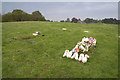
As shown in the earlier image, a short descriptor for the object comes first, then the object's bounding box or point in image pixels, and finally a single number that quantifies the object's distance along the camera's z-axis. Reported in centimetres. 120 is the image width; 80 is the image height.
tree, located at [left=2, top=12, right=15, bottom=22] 4459
